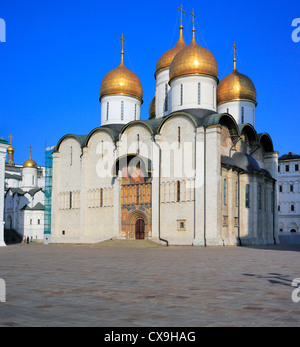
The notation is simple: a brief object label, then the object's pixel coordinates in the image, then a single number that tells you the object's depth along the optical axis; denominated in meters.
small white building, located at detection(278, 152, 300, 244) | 60.81
